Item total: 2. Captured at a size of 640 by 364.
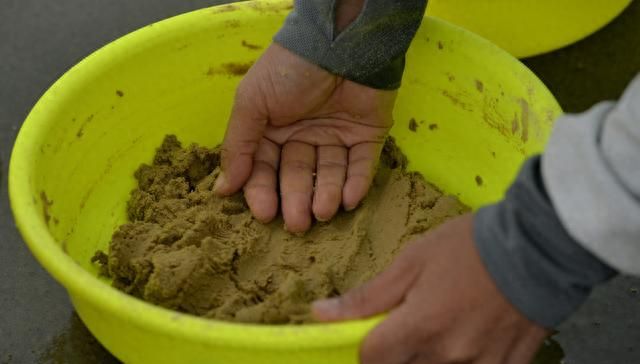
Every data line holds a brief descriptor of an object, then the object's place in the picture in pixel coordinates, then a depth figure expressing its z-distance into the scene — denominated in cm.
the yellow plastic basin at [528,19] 108
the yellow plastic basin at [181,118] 88
